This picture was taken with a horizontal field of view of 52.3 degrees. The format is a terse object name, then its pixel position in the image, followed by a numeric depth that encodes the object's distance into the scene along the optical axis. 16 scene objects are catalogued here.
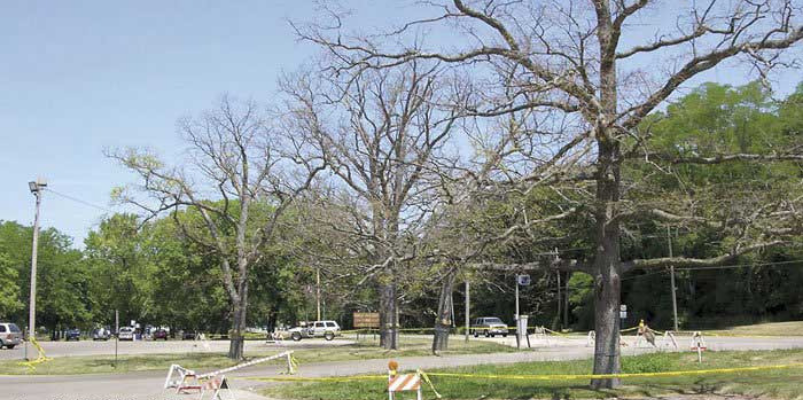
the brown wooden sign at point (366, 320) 58.47
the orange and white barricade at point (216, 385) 16.70
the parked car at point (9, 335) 56.81
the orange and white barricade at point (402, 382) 14.54
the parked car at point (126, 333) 86.25
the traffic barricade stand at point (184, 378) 17.75
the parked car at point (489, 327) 64.81
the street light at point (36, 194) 36.28
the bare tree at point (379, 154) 25.46
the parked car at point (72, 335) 93.56
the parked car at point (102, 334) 94.81
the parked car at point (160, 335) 89.62
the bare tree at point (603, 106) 14.56
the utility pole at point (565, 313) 79.60
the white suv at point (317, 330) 72.48
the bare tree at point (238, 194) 32.53
